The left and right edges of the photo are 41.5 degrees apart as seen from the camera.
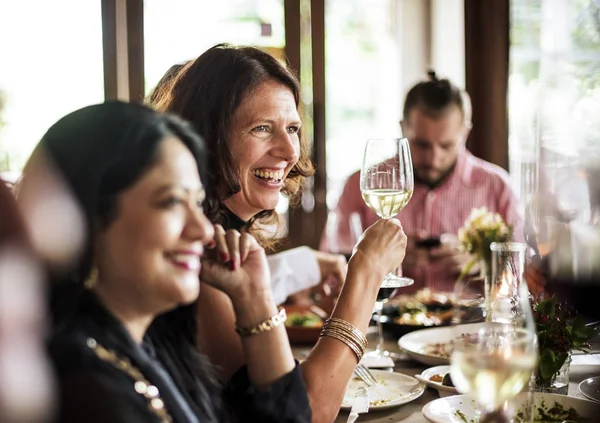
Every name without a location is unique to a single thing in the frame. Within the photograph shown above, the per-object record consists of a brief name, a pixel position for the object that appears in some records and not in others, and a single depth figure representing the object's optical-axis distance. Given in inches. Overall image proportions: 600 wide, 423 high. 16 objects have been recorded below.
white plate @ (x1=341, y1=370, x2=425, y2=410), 63.7
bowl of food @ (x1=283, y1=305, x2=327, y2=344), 86.2
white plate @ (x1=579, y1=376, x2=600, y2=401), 62.1
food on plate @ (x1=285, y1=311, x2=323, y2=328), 91.0
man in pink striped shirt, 137.8
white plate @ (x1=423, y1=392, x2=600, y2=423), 56.4
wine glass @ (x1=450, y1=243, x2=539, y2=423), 41.2
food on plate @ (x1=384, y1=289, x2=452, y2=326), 92.4
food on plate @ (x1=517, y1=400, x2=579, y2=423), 57.2
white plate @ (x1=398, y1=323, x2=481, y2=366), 77.1
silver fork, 68.9
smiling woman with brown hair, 60.7
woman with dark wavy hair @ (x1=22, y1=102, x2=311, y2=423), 39.4
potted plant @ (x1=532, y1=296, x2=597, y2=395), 63.5
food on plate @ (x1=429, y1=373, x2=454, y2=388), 66.9
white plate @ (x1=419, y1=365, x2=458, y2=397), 65.8
